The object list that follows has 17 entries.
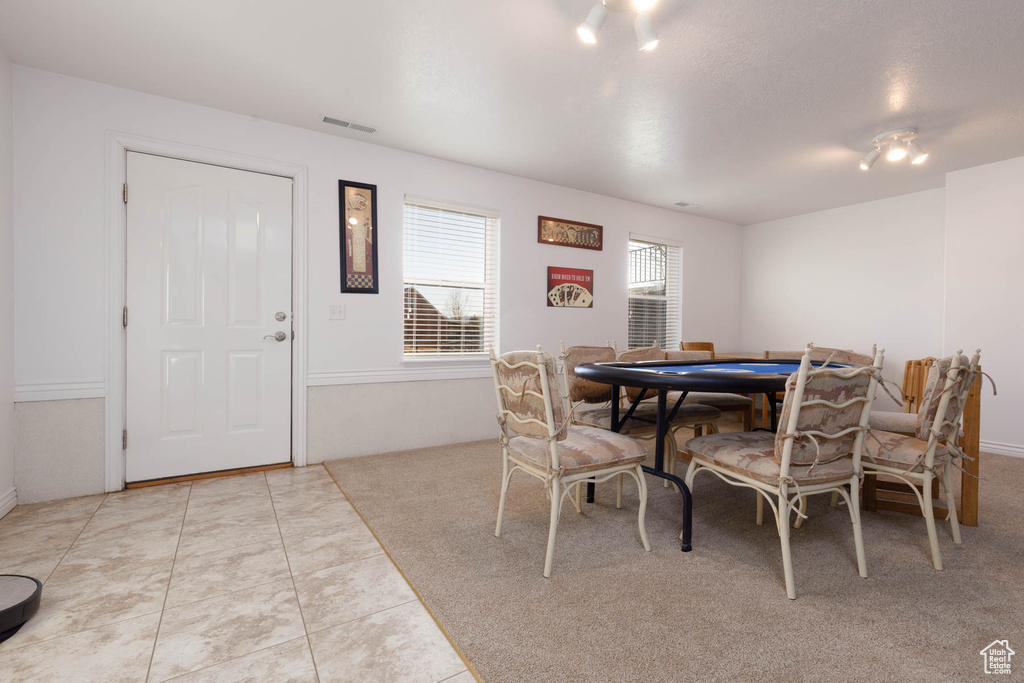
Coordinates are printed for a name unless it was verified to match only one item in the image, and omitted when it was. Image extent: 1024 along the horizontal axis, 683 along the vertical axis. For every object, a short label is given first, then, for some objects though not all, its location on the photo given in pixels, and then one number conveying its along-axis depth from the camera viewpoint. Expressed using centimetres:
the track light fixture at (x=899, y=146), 317
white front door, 284
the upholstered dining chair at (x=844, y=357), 299
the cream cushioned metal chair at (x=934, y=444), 182
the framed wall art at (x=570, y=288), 451
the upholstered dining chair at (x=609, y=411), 261
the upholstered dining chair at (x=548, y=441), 175
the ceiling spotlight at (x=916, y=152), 319
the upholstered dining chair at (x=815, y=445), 158
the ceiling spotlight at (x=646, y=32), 189
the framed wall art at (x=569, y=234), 446
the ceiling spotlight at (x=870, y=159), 334
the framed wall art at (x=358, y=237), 345
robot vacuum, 140
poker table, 178
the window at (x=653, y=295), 527
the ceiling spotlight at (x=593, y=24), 186
